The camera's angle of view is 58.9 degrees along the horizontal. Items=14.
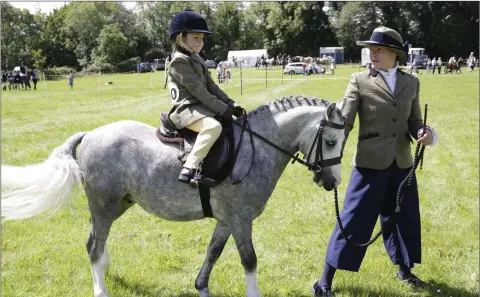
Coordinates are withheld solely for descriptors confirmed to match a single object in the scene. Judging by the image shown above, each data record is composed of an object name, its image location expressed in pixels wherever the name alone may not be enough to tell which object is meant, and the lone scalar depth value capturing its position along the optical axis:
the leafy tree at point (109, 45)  58.41
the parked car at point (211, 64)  51.81
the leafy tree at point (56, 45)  64.88
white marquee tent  60.72
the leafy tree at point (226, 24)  70.75
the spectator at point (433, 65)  40.87
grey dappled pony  3.66
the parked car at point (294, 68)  44.16
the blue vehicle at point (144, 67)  54.67
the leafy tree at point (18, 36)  59.00
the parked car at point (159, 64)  58.84
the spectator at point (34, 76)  31.74
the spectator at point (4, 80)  33.01
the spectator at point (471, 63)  41.53
